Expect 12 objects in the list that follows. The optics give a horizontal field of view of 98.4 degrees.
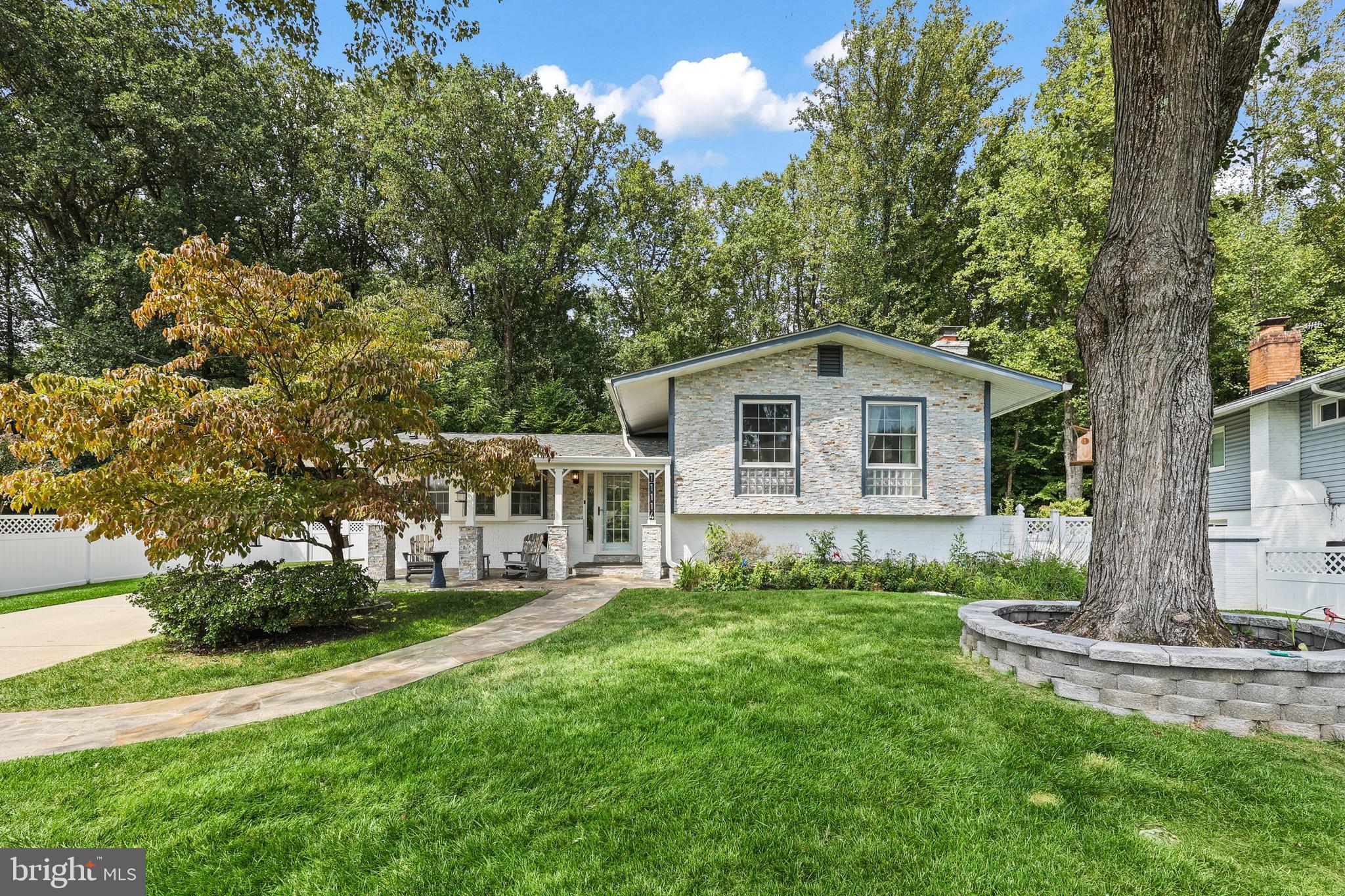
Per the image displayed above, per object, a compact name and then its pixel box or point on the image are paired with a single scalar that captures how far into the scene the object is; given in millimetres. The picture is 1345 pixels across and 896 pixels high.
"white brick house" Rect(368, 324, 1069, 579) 11883
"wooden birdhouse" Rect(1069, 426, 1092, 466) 16609
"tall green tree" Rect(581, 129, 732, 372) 23344
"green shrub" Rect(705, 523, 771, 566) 11289
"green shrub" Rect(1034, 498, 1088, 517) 13617
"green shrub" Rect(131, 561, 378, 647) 6133
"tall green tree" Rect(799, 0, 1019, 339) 20375
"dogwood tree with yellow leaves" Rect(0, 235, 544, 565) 5695
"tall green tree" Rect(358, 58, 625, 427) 22359
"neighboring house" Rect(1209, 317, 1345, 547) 11344
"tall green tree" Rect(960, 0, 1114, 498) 16750
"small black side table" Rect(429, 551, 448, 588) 10328
